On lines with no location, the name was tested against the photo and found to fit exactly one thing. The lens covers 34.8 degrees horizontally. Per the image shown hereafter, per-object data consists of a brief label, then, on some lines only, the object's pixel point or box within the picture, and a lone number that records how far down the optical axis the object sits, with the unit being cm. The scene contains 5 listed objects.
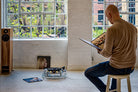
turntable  498
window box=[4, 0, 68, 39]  609
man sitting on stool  274
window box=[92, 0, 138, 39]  613
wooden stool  288
